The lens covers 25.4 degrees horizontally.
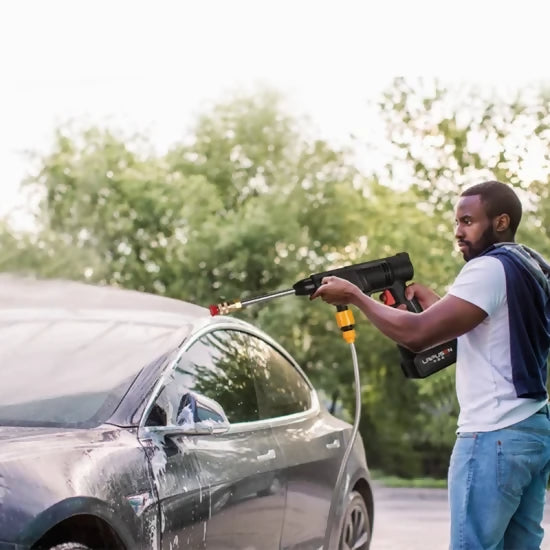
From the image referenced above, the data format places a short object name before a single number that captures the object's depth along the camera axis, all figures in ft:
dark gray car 12.44
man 12.75
